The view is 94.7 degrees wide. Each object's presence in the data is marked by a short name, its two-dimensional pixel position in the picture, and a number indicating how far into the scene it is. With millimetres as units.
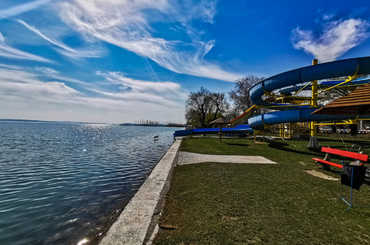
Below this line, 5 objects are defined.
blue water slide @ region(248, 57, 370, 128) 9141
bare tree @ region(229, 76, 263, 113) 37344
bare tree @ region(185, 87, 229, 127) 49562
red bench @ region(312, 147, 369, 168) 4704
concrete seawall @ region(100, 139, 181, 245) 2652
